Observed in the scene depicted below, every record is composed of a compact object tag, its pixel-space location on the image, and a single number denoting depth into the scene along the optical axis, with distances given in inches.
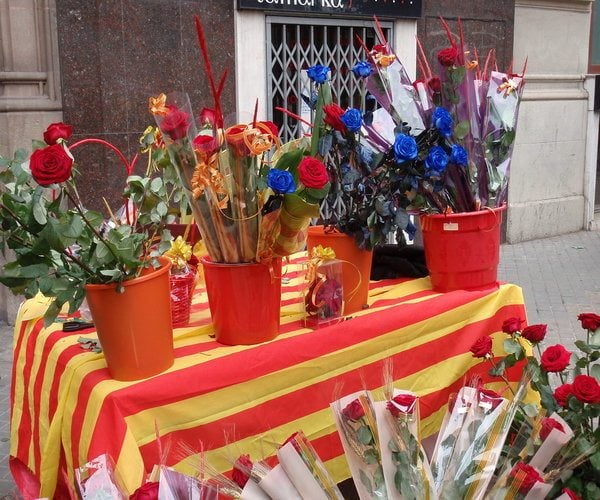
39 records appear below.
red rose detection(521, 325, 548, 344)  81.2
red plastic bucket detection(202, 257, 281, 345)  82.3
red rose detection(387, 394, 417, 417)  59.1
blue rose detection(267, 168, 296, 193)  75.5
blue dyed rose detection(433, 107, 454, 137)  96.8
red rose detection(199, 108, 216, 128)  84.7
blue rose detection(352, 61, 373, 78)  100.3
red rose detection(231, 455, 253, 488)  57.0
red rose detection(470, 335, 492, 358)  84.4
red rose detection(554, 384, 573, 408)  70.6
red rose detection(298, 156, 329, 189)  76.4
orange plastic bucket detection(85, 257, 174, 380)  72.2
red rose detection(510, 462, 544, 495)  57.3
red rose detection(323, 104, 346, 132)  91.8
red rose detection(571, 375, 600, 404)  67.1
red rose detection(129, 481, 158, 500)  50.9
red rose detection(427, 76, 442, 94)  103.8
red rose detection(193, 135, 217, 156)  75.4
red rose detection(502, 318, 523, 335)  85.2
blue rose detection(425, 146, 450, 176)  95.0
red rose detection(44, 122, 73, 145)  74.8
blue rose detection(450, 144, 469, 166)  99.0
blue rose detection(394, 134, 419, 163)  93.5
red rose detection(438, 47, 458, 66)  99.9
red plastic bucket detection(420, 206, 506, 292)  105.7
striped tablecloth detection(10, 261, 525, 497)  74.9
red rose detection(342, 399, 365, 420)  60.1
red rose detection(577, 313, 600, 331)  81.5
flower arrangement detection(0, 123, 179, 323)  65.8
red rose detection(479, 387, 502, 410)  62.6
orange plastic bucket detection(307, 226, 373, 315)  98.3
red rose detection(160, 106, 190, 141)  74.4
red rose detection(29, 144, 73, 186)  62.9
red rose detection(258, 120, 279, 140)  80.5
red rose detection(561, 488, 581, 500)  58.0
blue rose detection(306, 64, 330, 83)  92.7
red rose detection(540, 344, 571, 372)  73.4
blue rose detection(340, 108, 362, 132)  91.2
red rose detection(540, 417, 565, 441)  65.3
